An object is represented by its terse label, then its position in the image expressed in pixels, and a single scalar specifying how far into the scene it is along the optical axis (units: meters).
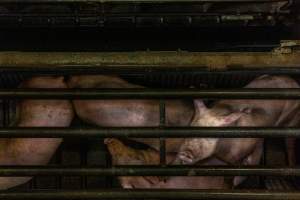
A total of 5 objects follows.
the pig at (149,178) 4.17
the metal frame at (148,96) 3.78
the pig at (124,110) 4.15
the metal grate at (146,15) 4.24
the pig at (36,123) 4.14
